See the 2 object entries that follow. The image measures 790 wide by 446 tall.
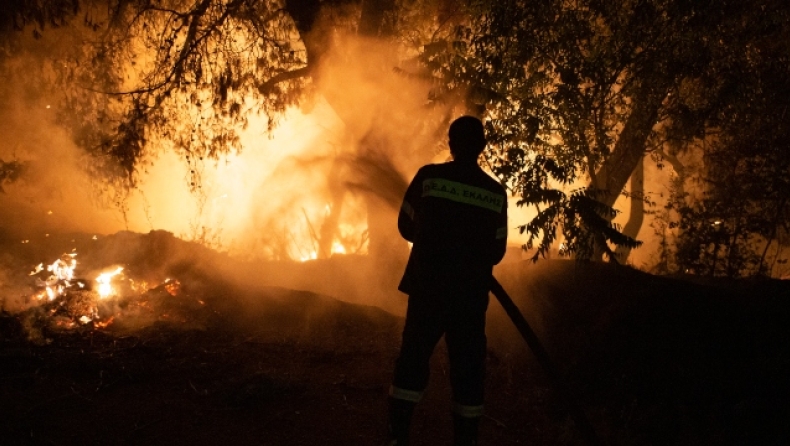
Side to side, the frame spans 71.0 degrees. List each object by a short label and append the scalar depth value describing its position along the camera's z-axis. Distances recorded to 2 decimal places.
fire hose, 3.62
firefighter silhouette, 3.25
